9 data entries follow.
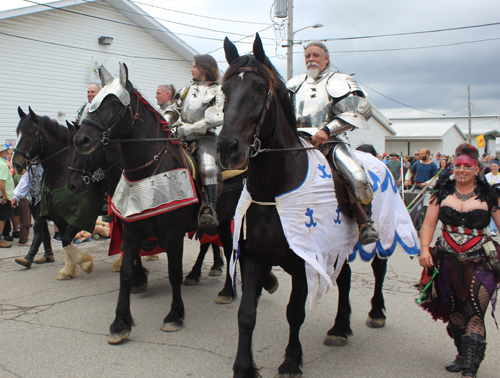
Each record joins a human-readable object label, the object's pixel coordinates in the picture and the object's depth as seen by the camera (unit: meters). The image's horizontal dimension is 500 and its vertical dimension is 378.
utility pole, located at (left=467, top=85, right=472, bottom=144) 49.59
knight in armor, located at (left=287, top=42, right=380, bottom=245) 3.64
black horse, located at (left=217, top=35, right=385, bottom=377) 2.92
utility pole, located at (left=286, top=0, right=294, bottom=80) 18.69
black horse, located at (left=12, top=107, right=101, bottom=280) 6.50
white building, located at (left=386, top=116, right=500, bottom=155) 44.17
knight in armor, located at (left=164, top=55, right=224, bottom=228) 5.06
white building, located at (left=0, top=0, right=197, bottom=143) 13.21
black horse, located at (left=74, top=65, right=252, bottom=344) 4.21
